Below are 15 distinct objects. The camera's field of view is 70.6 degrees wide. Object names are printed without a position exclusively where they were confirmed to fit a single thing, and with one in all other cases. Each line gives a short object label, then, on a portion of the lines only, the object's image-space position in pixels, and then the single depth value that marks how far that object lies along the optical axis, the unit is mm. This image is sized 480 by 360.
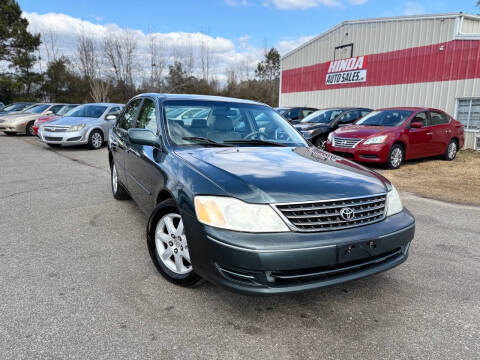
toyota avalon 2096
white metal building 12539
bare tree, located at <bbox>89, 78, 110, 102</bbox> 37978
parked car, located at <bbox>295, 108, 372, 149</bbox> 10617
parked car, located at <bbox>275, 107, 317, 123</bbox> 13531
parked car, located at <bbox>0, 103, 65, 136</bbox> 15789
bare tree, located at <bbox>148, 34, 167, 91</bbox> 40062
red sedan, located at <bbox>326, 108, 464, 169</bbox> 8211
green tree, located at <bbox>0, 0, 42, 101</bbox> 32481
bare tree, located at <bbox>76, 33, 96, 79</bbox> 38844
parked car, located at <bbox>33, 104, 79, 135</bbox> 14659
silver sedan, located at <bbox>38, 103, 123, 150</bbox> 11281
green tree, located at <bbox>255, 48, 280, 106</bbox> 53406
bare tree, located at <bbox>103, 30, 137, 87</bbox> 39188
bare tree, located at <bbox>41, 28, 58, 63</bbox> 41016
